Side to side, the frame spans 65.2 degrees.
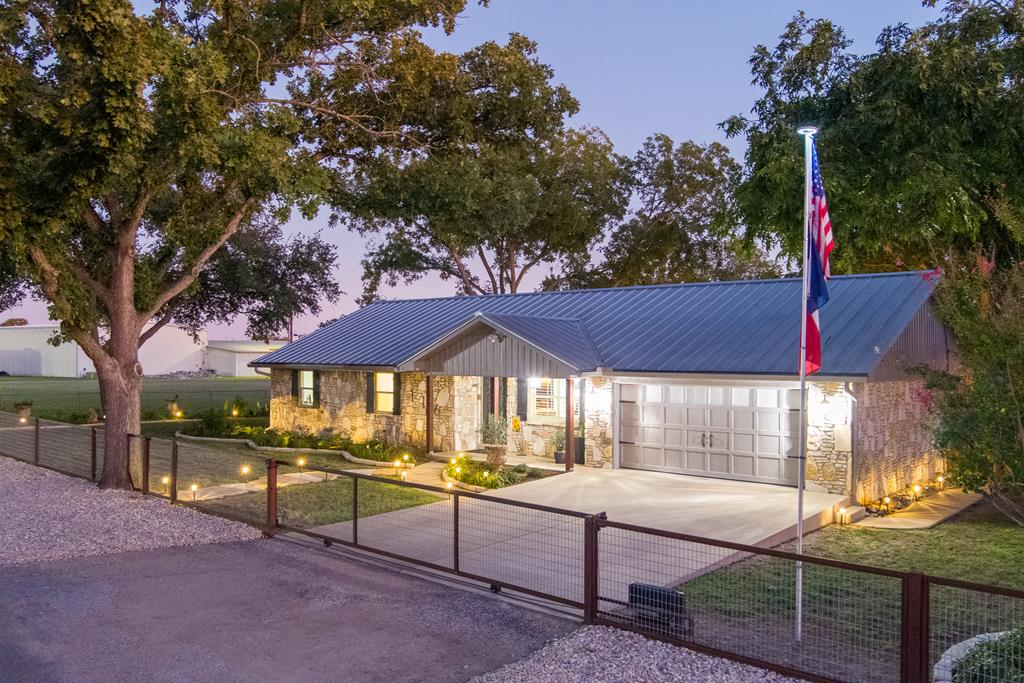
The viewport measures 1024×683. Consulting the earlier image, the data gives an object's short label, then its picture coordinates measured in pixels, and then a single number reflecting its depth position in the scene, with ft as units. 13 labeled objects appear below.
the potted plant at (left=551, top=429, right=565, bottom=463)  63.46
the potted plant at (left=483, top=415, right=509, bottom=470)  60.13
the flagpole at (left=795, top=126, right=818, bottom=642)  27.30
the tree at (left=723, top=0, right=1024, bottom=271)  46.57
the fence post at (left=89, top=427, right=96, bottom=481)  53.31
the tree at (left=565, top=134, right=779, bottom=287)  134.31
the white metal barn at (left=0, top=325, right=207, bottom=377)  251.19
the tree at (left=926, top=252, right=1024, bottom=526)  24.35
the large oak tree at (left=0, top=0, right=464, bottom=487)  40.68
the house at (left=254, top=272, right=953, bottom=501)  50.37
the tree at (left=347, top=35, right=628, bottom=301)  53.88
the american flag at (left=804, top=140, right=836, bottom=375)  27.86
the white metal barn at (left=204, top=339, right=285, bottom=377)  281.74
